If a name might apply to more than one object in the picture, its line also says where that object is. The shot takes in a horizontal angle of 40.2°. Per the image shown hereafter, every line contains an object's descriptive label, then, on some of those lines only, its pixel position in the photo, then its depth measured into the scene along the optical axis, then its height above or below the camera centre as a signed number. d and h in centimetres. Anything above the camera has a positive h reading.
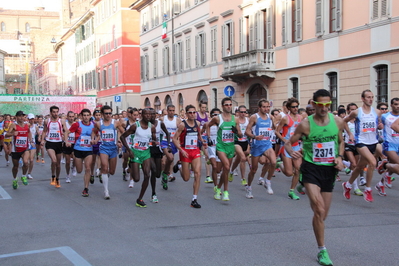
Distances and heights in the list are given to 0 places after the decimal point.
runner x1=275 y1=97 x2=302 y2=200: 1038 -48
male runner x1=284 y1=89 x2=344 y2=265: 602 -47
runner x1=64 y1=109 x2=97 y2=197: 1165 -61
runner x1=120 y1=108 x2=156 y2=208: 988 -63
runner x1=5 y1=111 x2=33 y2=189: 1260 -71
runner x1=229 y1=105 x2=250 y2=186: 1098 -68
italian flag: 4209 +633
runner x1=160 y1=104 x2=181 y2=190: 1158 -41
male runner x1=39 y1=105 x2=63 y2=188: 1286 -56
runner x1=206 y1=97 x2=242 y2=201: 1012 -52
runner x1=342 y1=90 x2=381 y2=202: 979 -39
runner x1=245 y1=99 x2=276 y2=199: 1063 -51
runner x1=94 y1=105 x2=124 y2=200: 1079 -64
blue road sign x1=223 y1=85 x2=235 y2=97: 2613 +94
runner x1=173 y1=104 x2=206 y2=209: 988 -59
